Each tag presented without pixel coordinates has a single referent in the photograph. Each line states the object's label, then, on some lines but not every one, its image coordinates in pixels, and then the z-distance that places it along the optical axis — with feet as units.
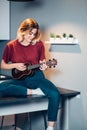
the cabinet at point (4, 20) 12.80
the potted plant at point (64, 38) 9.67
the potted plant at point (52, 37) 10.10
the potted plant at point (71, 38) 9.45
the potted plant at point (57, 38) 9.87
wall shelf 9.49
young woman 8.05
